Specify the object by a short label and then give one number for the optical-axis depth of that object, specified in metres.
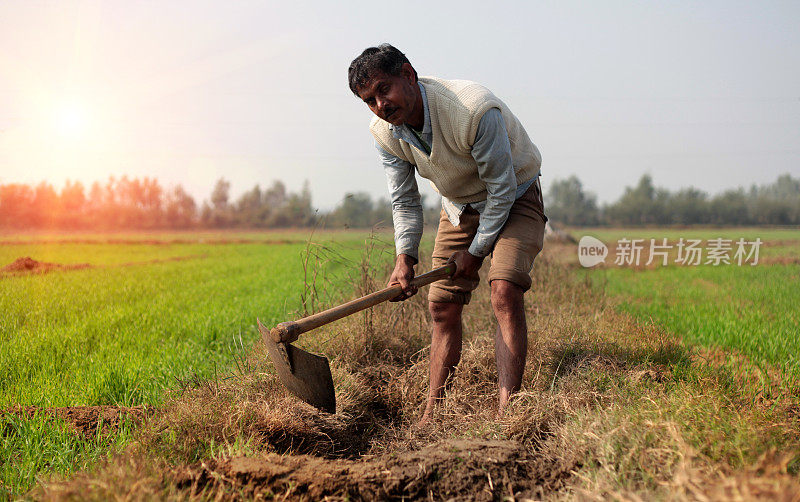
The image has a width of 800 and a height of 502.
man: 2.70
